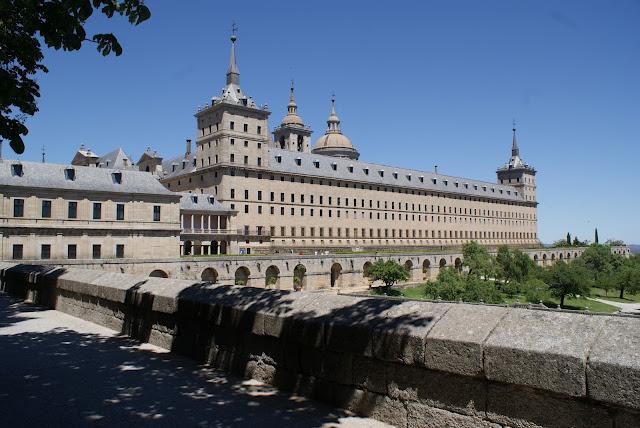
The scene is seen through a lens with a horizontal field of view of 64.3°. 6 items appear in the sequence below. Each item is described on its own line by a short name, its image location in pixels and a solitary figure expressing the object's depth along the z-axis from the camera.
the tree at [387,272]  63.31
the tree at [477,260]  75.82
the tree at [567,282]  62.72
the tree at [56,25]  5.70
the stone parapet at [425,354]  3.79
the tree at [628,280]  72.75
